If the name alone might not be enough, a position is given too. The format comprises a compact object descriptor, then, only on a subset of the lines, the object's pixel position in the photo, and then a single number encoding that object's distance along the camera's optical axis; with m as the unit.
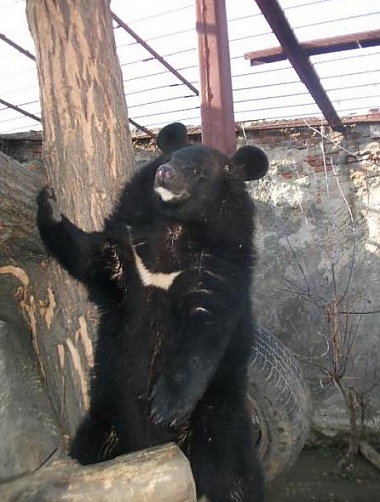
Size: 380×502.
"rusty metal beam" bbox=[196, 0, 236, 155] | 3.33
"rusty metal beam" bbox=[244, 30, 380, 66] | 3.80
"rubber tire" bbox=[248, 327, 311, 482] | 3.07
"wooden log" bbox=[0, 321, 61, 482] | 2.15
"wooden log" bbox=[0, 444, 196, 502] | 1.52
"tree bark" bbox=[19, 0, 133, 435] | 2.14
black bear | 2.02
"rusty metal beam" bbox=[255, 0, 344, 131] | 3.52
